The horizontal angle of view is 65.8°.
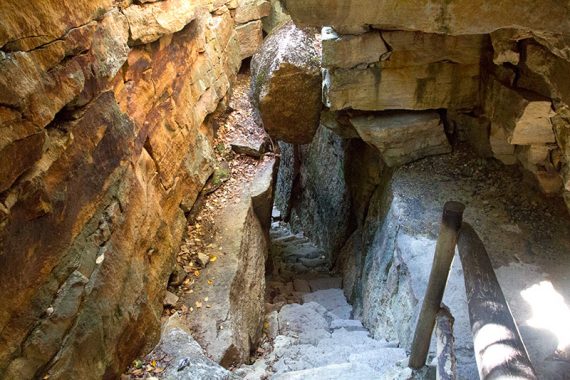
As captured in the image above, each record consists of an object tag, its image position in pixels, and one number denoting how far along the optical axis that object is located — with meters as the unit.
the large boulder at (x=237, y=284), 5.00
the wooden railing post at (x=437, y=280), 3.26
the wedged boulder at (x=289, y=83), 7.21
